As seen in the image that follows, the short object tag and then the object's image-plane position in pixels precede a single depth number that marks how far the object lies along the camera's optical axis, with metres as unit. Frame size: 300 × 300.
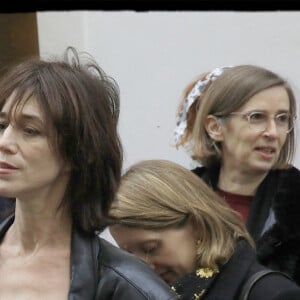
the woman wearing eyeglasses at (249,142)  5.65
